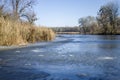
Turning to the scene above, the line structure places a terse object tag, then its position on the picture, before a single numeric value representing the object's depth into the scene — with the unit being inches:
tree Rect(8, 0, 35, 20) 639.7
